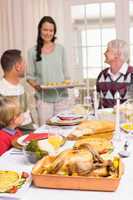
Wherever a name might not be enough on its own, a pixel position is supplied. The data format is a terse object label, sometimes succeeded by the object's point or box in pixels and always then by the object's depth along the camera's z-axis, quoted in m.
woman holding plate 3.21
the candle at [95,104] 2.35
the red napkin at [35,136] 1.88
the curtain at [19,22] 4.12
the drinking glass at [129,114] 2.17
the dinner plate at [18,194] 1.25
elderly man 2.91
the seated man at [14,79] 2.76
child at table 2.05
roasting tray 1.29
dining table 1.25
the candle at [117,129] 1.89
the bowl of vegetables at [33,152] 1.57
